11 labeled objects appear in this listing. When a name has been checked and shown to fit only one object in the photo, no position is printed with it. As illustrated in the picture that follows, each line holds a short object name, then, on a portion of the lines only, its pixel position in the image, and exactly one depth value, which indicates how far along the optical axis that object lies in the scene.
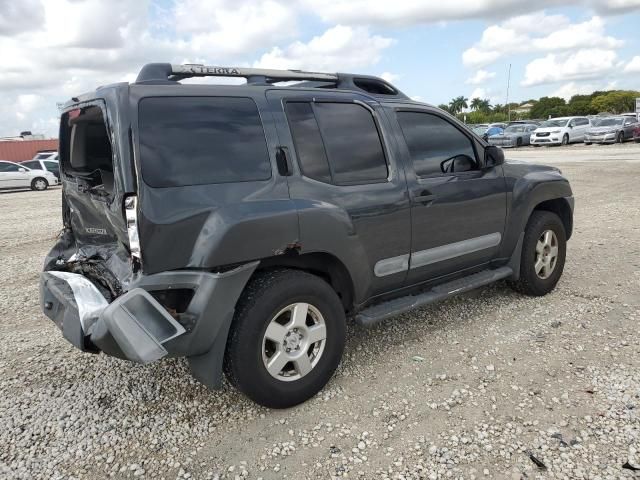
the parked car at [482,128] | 32.38
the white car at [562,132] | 26.86
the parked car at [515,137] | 28.41
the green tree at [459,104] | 97.94
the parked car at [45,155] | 27.02
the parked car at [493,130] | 30.46
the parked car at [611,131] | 26.08
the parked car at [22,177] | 19.67
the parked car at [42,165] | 21.08
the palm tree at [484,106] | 100.94
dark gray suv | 2.61
